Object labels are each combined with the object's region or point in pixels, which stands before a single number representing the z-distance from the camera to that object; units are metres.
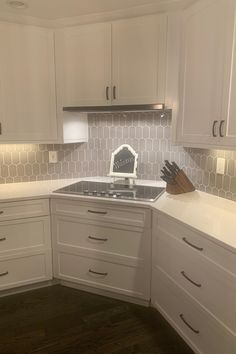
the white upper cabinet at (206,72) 1.66
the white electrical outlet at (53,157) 2.82
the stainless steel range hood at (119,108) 2.17
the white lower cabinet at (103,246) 2.15
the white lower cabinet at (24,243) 2.30
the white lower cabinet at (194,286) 1.42
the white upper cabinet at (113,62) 2.18
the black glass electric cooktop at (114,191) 2.22
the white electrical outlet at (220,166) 2.13
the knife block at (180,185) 2.29
